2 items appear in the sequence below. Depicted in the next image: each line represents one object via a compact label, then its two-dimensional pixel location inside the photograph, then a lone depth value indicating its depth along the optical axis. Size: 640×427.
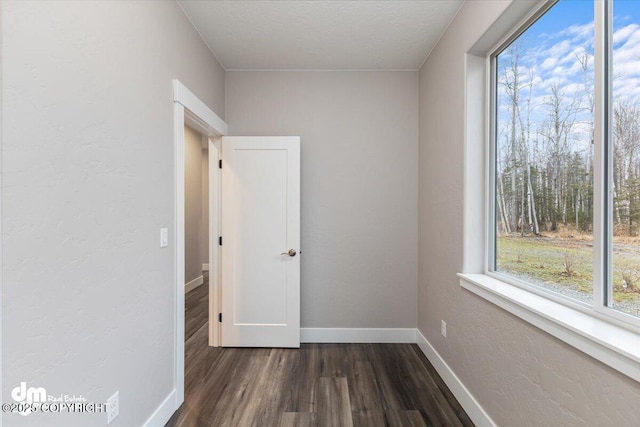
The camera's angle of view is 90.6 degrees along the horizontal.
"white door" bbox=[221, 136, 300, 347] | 3.02
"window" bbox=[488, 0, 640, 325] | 1.20
